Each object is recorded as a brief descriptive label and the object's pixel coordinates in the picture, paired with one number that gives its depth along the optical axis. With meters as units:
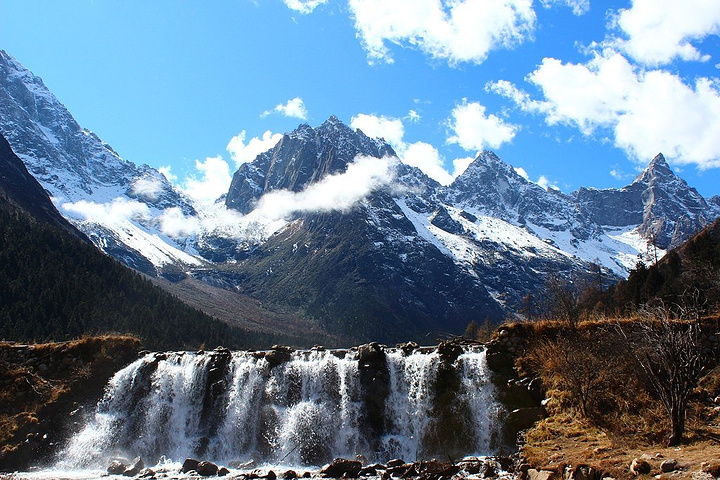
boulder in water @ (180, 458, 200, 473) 35.75
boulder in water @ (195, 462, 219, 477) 34.79
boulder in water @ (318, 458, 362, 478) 32.06
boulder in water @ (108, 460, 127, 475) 35.94
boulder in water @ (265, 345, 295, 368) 44.97
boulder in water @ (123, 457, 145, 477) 35.35
